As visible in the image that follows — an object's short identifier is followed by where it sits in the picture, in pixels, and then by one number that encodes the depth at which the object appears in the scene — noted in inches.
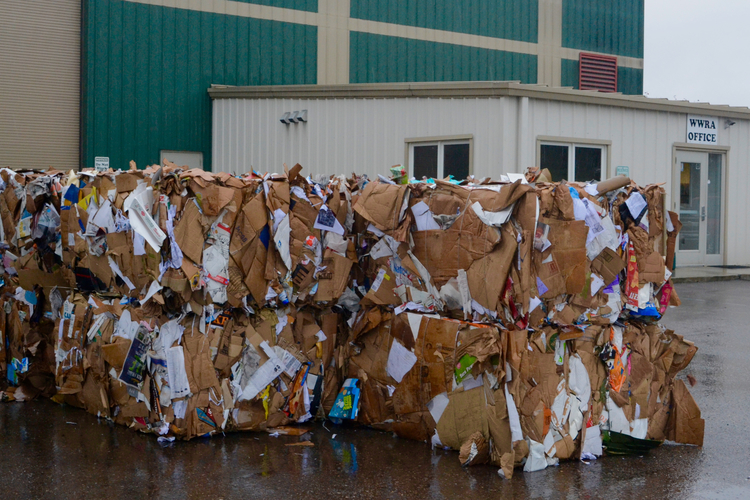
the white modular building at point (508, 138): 486.3
